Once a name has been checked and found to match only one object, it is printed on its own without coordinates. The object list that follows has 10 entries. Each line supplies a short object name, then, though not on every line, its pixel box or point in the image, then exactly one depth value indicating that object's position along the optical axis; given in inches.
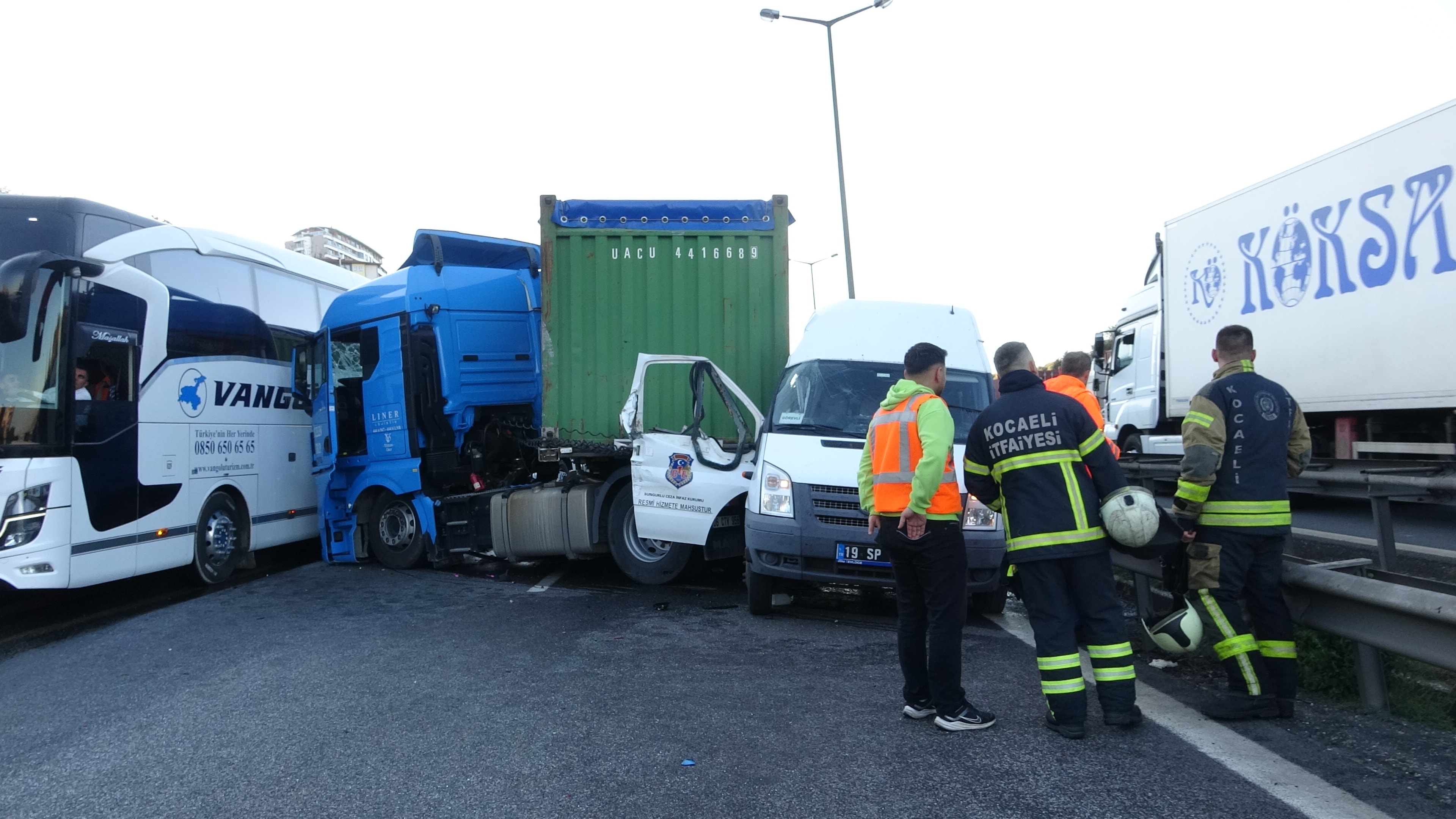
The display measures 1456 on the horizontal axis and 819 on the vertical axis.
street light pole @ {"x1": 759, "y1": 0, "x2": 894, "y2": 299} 699.4
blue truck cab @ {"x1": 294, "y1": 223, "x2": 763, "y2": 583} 317.1
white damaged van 234.5
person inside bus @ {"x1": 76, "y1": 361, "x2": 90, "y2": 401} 276.1
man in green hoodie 162.7
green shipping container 337.4
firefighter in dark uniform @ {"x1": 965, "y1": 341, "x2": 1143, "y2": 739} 156.6
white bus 261.4
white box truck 309.0
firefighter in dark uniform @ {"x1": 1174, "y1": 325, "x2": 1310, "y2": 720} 164.4
